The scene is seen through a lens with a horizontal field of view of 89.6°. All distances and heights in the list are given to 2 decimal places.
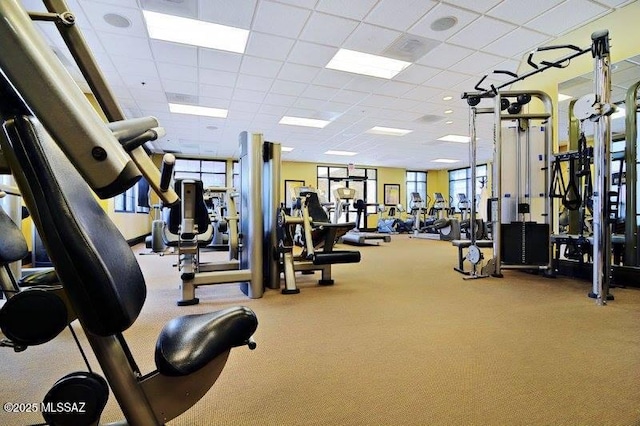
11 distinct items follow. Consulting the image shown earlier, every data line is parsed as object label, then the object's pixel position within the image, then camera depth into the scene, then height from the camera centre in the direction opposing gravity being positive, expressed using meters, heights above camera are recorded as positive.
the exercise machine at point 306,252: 3.42 -0.48
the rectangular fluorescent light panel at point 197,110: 6.74 +2.16
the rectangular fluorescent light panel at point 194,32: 3.72 +2.19
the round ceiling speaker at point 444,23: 3.72 +2.19
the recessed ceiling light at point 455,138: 9.35 +2.07
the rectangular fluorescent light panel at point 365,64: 4.67 +2.21
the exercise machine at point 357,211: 7.50 -0.12
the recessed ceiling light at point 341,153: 11.83 +2.08
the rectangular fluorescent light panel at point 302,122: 7.69 +2.15
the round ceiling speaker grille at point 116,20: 3.58 +2.15
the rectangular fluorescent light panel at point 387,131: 8.59 +2.13
